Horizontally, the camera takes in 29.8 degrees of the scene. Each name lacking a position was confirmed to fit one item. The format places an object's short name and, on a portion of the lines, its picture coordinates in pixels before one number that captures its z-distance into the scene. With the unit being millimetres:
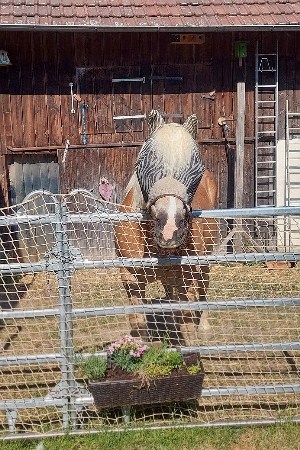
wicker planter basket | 4320
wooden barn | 9172
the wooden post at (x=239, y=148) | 9492
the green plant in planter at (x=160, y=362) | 4367
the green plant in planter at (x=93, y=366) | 4395
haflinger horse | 3852
